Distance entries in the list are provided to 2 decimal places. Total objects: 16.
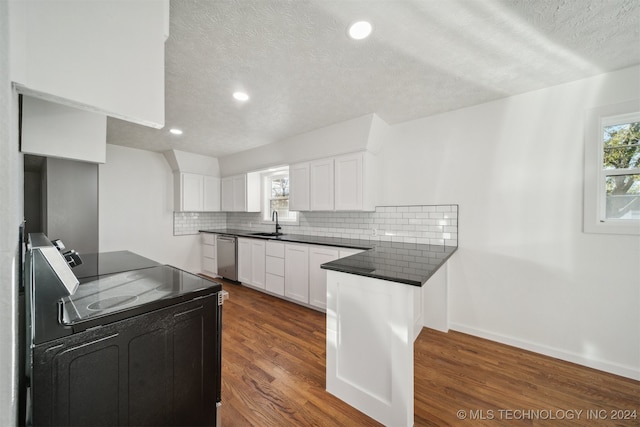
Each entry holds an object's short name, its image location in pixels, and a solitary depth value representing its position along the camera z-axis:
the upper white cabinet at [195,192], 4.53
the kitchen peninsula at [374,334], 1.38
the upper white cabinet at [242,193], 4.57
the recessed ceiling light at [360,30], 1.42
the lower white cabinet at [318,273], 2.95
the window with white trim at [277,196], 4.41
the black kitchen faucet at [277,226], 4.21
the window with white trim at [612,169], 1.90
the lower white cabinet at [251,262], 3.78
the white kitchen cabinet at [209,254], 4.68
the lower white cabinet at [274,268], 3.49
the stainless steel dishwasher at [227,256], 4.22
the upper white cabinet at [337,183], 2.94
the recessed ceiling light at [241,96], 2.25
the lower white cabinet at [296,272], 3.17
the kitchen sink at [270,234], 4.10
